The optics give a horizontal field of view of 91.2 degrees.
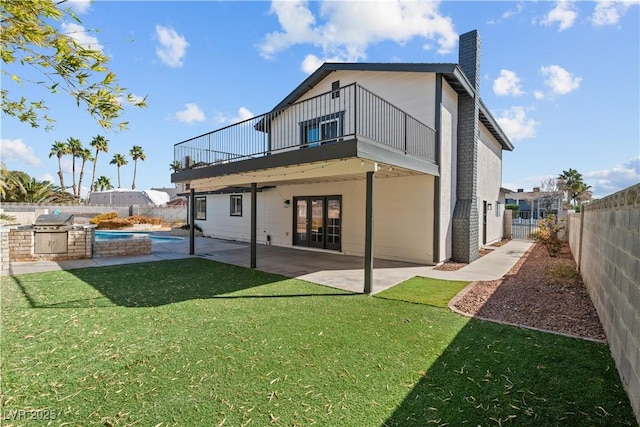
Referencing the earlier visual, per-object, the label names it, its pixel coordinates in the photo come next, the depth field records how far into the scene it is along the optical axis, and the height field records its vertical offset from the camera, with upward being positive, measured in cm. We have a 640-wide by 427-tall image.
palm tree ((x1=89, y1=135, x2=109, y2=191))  3779 +769
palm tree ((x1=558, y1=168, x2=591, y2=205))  3553 +362
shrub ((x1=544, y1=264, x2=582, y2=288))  703 -147
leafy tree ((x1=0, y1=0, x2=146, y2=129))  214 +115
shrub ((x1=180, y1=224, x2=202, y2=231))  1939 -108
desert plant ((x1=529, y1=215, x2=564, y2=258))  1136 -80
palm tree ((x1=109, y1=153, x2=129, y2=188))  4700 +741
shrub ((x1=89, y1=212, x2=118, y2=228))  2470 -66
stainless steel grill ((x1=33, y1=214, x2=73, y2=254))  984 -88
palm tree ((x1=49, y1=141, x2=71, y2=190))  3972 +752
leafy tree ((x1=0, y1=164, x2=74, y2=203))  2728 +141
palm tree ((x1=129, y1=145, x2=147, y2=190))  4741 +851
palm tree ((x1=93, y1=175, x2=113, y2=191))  4868 +402
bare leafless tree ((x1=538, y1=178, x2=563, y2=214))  2212 +140
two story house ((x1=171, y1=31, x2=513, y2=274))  840 +127
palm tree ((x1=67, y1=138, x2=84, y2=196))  4027 +795
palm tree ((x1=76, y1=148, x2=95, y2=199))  4122 +700
